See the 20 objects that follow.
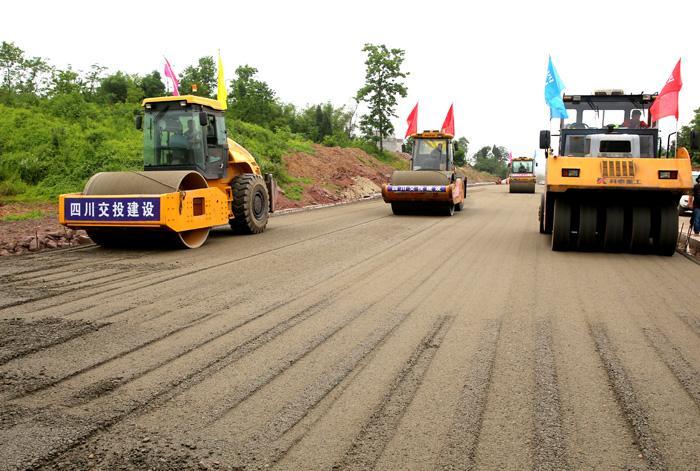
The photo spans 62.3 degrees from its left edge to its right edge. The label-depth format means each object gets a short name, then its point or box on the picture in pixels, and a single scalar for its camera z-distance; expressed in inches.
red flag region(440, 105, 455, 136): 967.6
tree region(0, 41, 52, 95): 1424.7
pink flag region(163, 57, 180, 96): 578.9
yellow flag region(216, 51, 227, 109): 522.2
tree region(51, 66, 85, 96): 1119.0
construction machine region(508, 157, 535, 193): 1473.9
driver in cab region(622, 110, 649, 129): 448.1
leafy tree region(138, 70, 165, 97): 1664.6
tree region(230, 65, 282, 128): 1672.0
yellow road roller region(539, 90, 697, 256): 373.1
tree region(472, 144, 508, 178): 4734.3
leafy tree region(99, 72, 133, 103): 1568.7
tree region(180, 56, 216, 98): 1988.2
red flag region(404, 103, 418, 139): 1008.9
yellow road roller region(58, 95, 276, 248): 381.4
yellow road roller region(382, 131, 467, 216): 692.7
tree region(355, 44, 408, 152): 1743.4
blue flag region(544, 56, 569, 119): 463.5
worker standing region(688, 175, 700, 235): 479.2
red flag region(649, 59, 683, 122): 416.5
